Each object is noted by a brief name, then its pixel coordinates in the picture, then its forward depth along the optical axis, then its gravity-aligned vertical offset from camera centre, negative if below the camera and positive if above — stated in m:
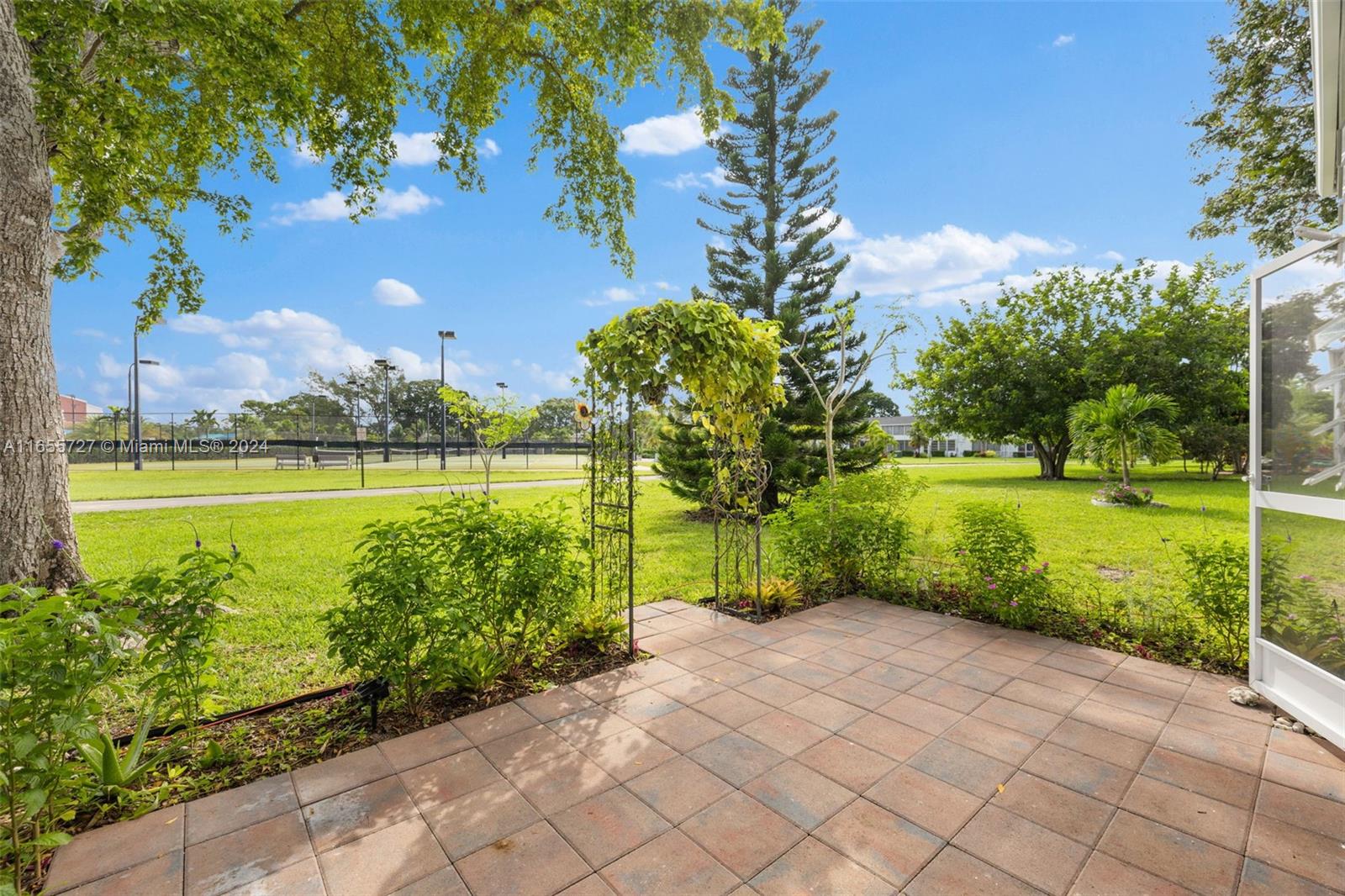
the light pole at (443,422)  18.09 +0.76
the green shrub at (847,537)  4.32 -0.76
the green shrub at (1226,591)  2.78 -0.77
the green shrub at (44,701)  1.34 -0.66
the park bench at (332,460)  22.91 -0.69
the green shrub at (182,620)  1.77 -0.59
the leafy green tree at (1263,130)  6.79 +4.11
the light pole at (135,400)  20.16 +1.67
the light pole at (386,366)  17.84 +2.57
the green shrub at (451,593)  2.19 -0.66
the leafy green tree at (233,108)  2.91 +2.36
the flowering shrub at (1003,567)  3.44 -0.82
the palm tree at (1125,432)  8.93 +0.13
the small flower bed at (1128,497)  9.06 -0.94
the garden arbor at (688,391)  3.07 +0.28
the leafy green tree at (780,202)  9.76 +4.43
